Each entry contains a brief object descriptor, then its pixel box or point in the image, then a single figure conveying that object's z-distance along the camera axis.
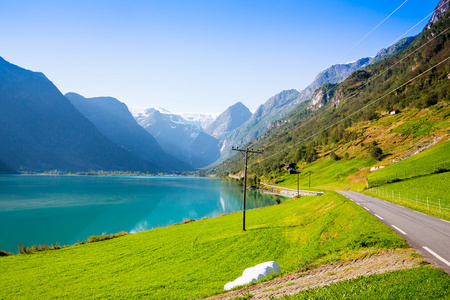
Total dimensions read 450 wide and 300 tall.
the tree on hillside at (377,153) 100.62
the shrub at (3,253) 32.56
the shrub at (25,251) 33.62
